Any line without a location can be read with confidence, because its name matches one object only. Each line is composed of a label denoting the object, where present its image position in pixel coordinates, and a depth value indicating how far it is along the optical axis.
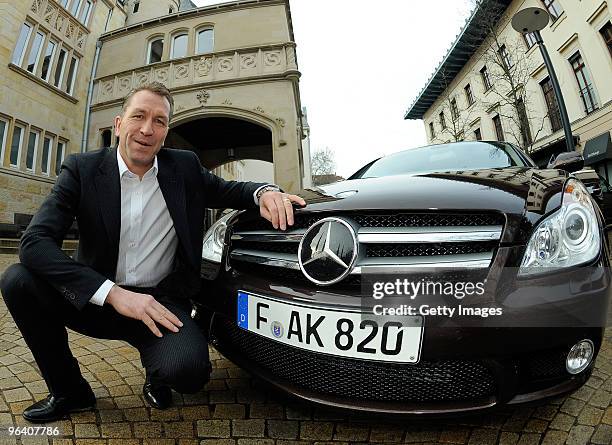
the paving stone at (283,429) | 1.17
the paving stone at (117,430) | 1.20
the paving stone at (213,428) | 1.20
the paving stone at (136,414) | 1.30
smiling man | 1.23
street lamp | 5.83
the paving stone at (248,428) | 1.19
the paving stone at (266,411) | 1.29
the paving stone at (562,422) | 1.14
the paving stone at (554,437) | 1.07
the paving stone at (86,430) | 1.19
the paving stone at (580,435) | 1.06
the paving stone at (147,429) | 1.20
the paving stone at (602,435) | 1.06
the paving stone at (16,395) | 1.43
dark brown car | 0.95
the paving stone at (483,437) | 1.08
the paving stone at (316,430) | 1.16
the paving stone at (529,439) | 1.07
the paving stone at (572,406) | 1.22
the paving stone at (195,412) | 1.31
